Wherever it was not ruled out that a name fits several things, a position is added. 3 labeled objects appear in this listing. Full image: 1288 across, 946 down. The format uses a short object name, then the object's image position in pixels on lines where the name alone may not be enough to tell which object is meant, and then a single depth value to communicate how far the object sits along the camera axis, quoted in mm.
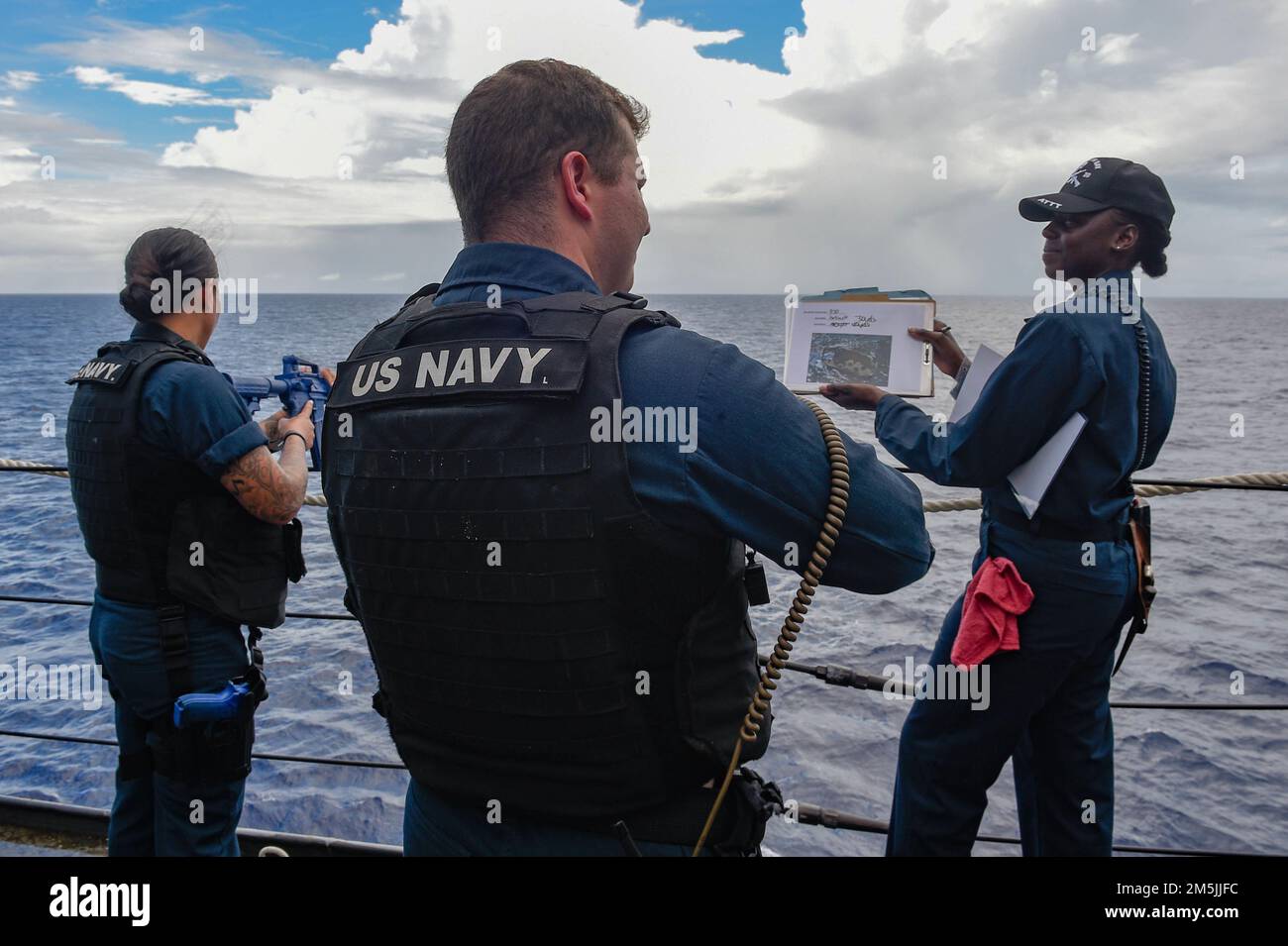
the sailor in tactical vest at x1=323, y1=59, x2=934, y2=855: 1397
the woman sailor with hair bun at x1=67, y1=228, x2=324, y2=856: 2832
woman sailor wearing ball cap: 2604
